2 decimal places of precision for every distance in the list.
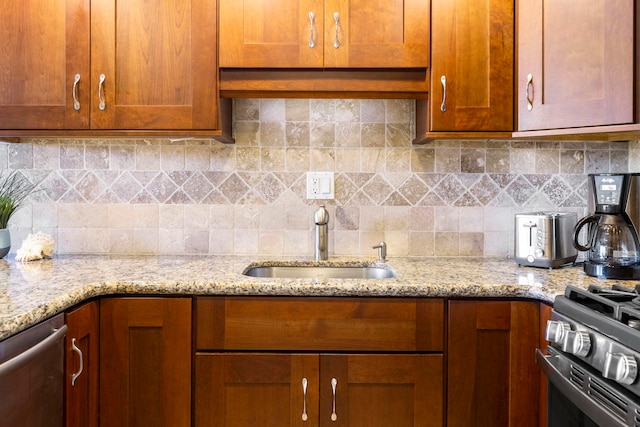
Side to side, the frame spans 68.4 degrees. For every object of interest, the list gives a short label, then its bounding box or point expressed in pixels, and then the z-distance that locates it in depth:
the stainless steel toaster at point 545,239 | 1.76
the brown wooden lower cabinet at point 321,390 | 1.51
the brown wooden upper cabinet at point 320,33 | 1.77
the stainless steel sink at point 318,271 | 2.01
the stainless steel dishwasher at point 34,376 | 1.06
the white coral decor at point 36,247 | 1.89
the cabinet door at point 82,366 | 1.36
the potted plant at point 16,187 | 2.11
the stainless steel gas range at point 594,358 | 0.97
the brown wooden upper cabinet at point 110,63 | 1.77
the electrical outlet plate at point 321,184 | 2.10
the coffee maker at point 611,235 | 1.60
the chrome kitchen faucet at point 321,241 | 2.00
